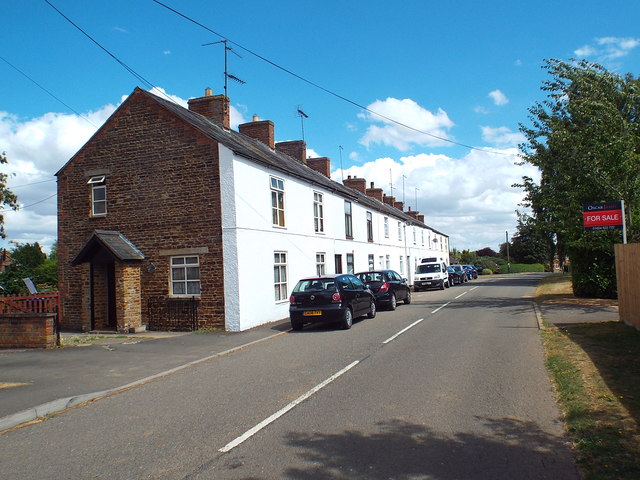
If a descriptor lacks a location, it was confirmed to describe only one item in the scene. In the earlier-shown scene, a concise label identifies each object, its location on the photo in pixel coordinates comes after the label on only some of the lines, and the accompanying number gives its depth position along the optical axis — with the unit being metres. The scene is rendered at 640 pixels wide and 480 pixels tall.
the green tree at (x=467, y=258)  83.34
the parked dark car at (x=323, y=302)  14.98
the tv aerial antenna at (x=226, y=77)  21.27
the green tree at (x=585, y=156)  17.36
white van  36.06
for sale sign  16.31
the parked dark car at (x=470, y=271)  53.48
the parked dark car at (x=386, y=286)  20.66
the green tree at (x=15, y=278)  26.89
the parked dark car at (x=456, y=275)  43.03
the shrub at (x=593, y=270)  20.45
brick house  16.17
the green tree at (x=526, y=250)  84.00
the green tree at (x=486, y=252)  108.44
